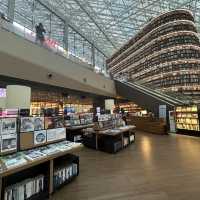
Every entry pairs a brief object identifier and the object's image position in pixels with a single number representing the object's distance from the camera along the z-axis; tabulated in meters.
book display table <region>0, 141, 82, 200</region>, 2.24
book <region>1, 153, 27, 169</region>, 2.17
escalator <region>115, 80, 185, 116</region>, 10.77
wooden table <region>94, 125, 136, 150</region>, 5.57
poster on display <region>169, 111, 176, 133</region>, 9.63
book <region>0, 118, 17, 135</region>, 2.38
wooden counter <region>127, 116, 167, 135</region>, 9.48
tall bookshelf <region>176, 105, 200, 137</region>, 8.48
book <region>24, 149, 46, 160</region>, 2.48
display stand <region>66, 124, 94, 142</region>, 7.04
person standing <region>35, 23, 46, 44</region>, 7.71
